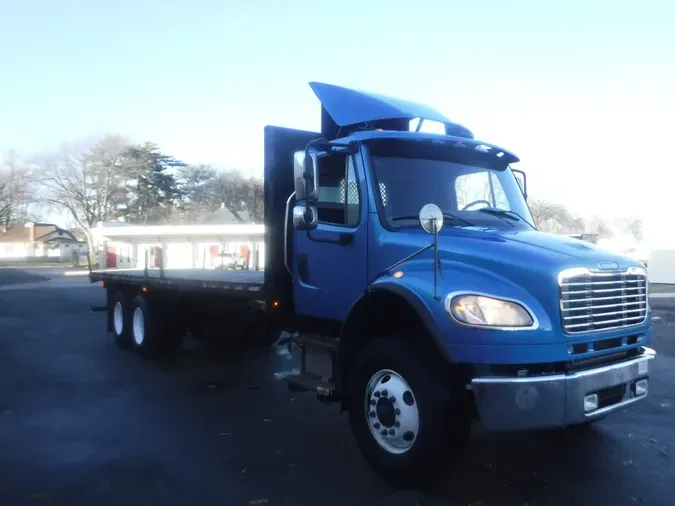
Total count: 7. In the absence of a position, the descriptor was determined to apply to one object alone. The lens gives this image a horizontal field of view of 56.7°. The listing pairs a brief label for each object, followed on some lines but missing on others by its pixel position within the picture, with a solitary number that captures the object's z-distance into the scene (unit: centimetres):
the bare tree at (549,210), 3012
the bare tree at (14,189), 5512
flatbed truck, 408
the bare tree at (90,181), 5512
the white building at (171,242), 3412
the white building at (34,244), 9306
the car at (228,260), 2589
